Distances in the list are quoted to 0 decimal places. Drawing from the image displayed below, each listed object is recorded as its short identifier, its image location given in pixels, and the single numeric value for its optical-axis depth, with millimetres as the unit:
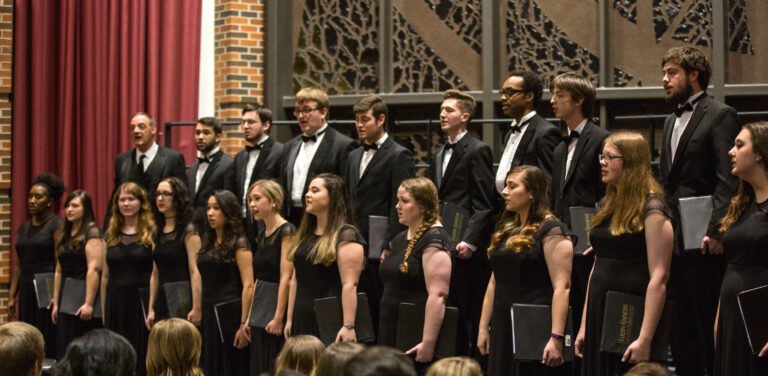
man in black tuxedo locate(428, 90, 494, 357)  12953
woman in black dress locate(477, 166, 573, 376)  11172
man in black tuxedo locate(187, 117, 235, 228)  16500
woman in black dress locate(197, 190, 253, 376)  15047
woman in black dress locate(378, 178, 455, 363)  12102
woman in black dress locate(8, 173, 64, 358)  18328
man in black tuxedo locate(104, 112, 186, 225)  17187
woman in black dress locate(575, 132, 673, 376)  10320
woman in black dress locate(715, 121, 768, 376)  9750
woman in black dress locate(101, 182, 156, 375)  16328
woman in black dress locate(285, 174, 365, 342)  13227
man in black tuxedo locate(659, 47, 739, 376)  10836
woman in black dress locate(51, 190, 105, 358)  17031
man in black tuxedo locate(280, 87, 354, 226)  14891
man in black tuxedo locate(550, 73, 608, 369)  11852
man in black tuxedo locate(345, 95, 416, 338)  14070
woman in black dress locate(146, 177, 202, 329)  15863
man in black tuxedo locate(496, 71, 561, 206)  12680
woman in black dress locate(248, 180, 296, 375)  14117
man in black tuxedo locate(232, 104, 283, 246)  15695
